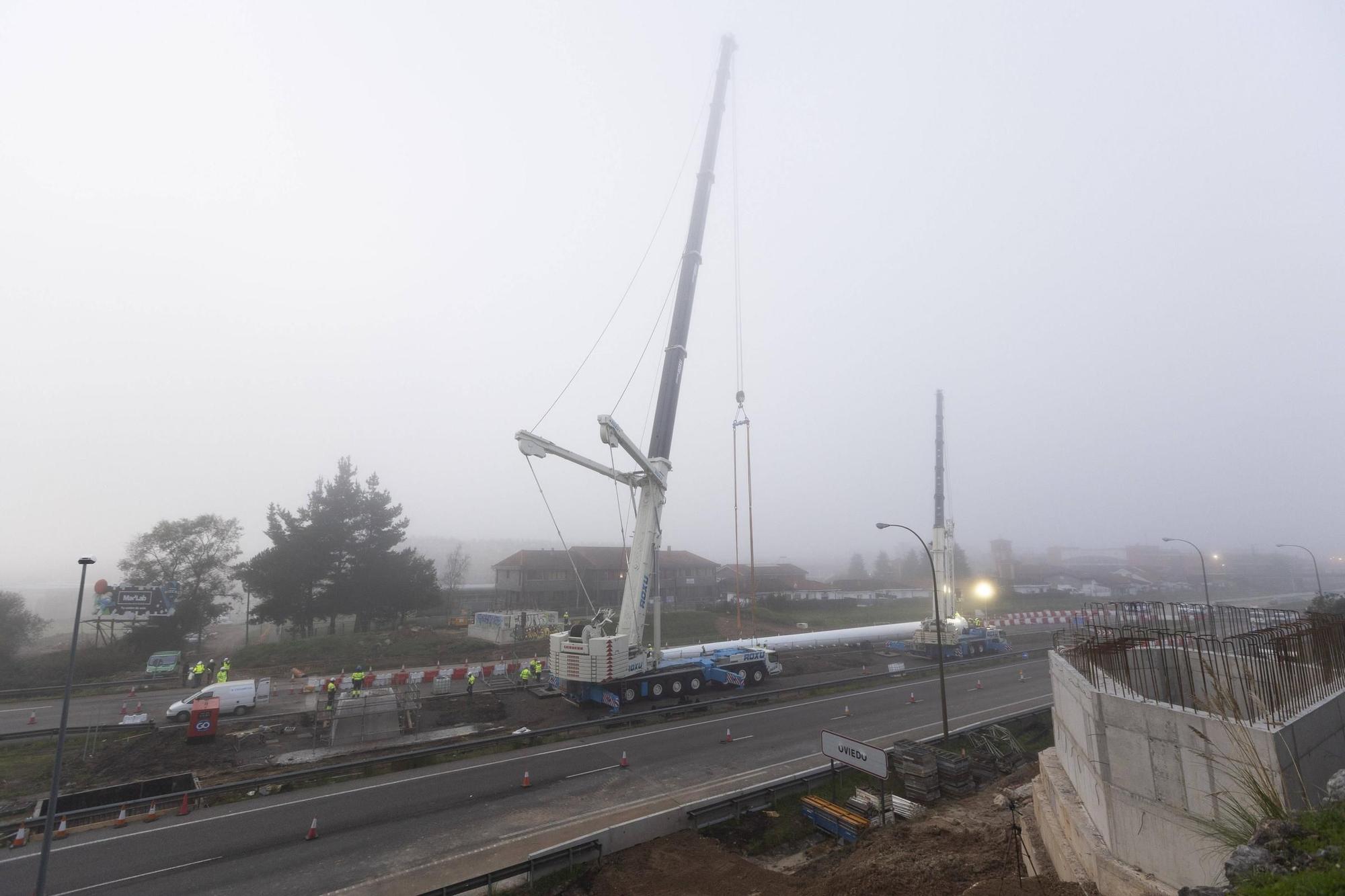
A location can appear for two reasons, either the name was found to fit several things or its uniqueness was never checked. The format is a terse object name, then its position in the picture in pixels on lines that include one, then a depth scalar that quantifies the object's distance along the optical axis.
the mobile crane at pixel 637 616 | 22.72
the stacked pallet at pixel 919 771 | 15.57
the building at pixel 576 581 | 60.16
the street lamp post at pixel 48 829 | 9.70
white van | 24.27
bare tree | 70.24
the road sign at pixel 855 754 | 13.55
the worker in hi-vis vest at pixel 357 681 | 24.23
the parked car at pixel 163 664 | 34.28
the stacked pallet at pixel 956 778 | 15.84
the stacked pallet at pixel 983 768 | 16.97
